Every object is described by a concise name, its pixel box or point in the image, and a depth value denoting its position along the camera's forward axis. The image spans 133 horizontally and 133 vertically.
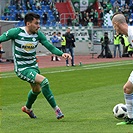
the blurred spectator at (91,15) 54.06
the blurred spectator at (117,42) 44.72
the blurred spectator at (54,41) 40.94
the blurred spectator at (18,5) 56.20
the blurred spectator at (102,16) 53.07
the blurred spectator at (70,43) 33.34
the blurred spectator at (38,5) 56.19
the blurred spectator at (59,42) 40.94
